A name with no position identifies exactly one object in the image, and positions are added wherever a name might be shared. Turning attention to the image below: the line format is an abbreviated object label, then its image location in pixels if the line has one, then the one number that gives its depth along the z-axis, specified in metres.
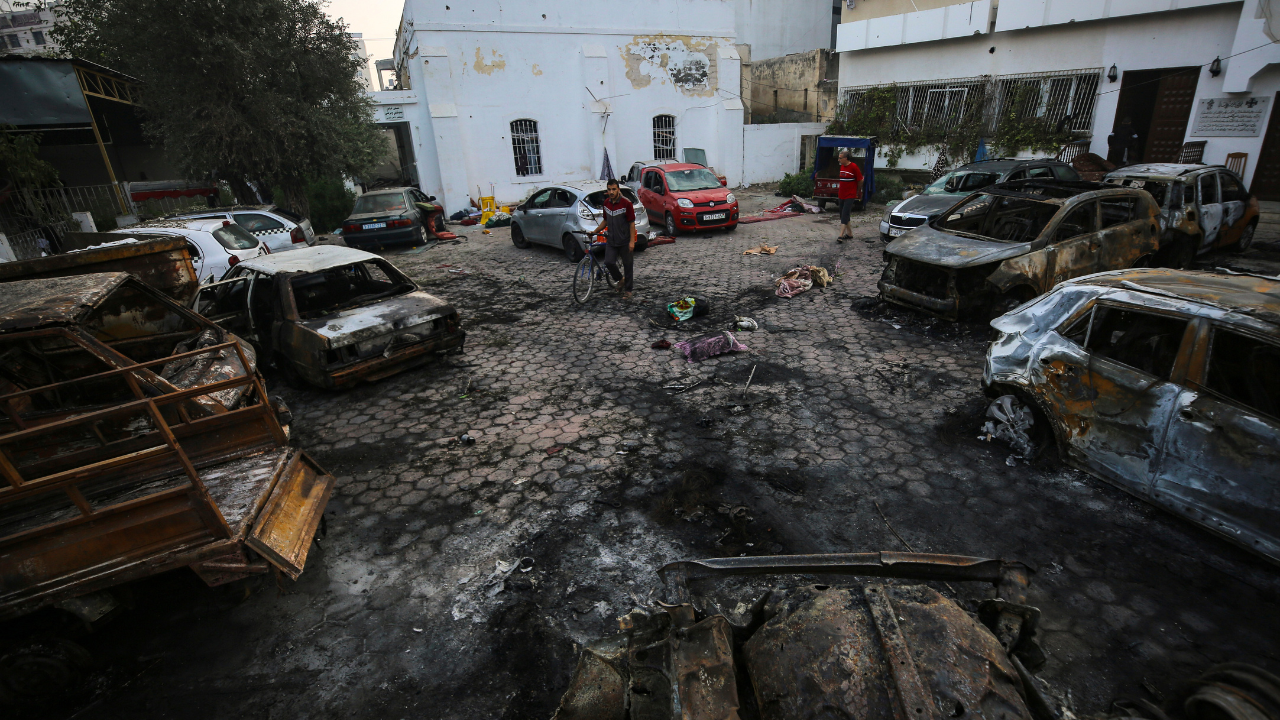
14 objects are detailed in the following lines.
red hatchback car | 13.85
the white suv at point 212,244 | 9.21
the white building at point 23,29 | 38.72
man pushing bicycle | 8.98
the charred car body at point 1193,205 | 7.85
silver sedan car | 11.67
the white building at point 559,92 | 18.19
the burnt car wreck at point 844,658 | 1.87
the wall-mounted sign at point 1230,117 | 12.83
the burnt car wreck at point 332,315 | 5.86
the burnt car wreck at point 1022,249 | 6.49
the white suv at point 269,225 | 11.19
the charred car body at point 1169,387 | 3.18
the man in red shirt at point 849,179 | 11.58
